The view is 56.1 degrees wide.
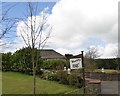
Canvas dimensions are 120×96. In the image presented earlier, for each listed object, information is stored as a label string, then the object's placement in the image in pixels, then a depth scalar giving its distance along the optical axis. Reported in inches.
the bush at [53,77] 366.0
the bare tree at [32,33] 179.9
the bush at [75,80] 315.4
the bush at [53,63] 597.7
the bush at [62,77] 339.2
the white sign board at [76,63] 230.3
